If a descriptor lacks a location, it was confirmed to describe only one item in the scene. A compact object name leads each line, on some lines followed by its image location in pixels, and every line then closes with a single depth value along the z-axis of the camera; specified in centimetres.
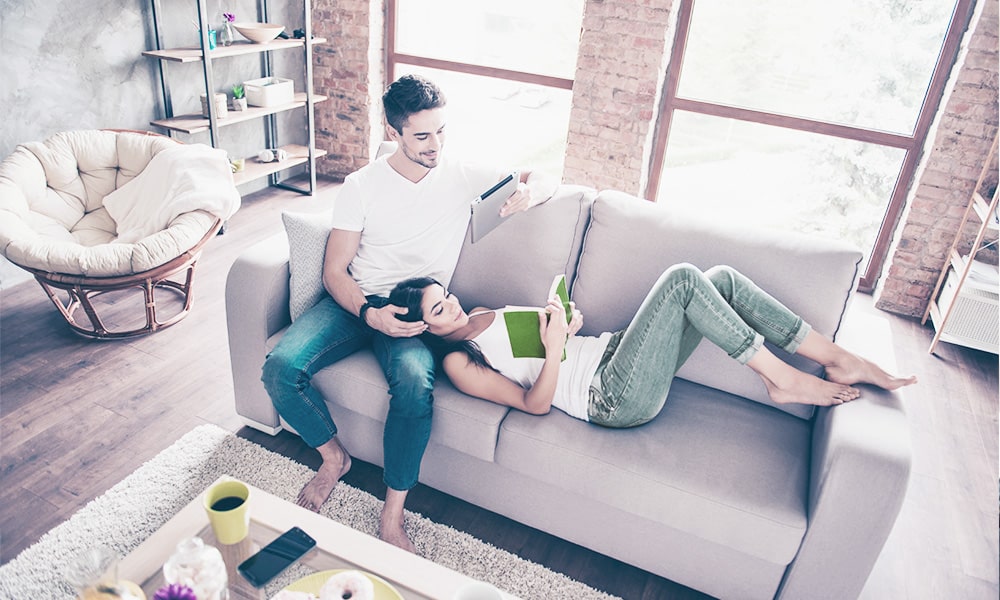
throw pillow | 207
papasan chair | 248
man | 181
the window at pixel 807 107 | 342
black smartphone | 129
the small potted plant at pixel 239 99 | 393
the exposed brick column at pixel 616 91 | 364
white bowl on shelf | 375
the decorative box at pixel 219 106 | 373
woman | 174
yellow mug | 132
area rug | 172
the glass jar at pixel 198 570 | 116
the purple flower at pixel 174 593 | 104
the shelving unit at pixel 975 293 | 304
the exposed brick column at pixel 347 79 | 445
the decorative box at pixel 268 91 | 398
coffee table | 129
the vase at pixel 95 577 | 109
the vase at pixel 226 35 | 369
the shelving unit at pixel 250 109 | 343
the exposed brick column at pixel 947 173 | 310
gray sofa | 156
